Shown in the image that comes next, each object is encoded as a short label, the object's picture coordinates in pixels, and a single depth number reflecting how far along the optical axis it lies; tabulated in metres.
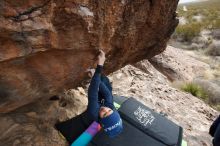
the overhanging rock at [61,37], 1.53
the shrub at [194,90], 4.40
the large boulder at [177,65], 4.67
